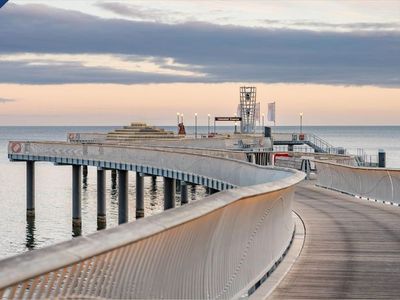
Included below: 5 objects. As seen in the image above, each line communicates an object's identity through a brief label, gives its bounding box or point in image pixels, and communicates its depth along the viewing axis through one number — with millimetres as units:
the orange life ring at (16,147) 63125
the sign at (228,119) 117938
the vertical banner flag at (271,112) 128250
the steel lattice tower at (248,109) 120812
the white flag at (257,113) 125375
